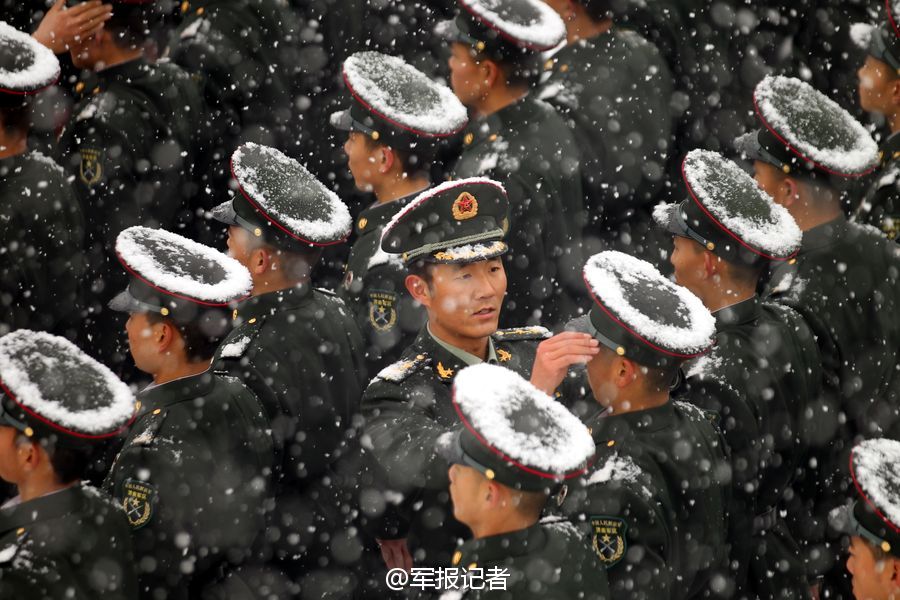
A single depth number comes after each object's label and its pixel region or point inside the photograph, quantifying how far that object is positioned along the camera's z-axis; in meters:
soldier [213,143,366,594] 10.09
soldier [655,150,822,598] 9.45
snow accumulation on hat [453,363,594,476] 6.79
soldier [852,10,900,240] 12.14
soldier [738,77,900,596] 10.76
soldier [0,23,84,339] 10.43
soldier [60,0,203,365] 12.03
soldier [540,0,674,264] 12.28
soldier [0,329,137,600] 7.29
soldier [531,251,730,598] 7.95
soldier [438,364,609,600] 6.82
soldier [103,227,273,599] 8.49
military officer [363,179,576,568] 8.05
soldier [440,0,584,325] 11.44
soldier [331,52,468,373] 11.08
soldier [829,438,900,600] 7.62
